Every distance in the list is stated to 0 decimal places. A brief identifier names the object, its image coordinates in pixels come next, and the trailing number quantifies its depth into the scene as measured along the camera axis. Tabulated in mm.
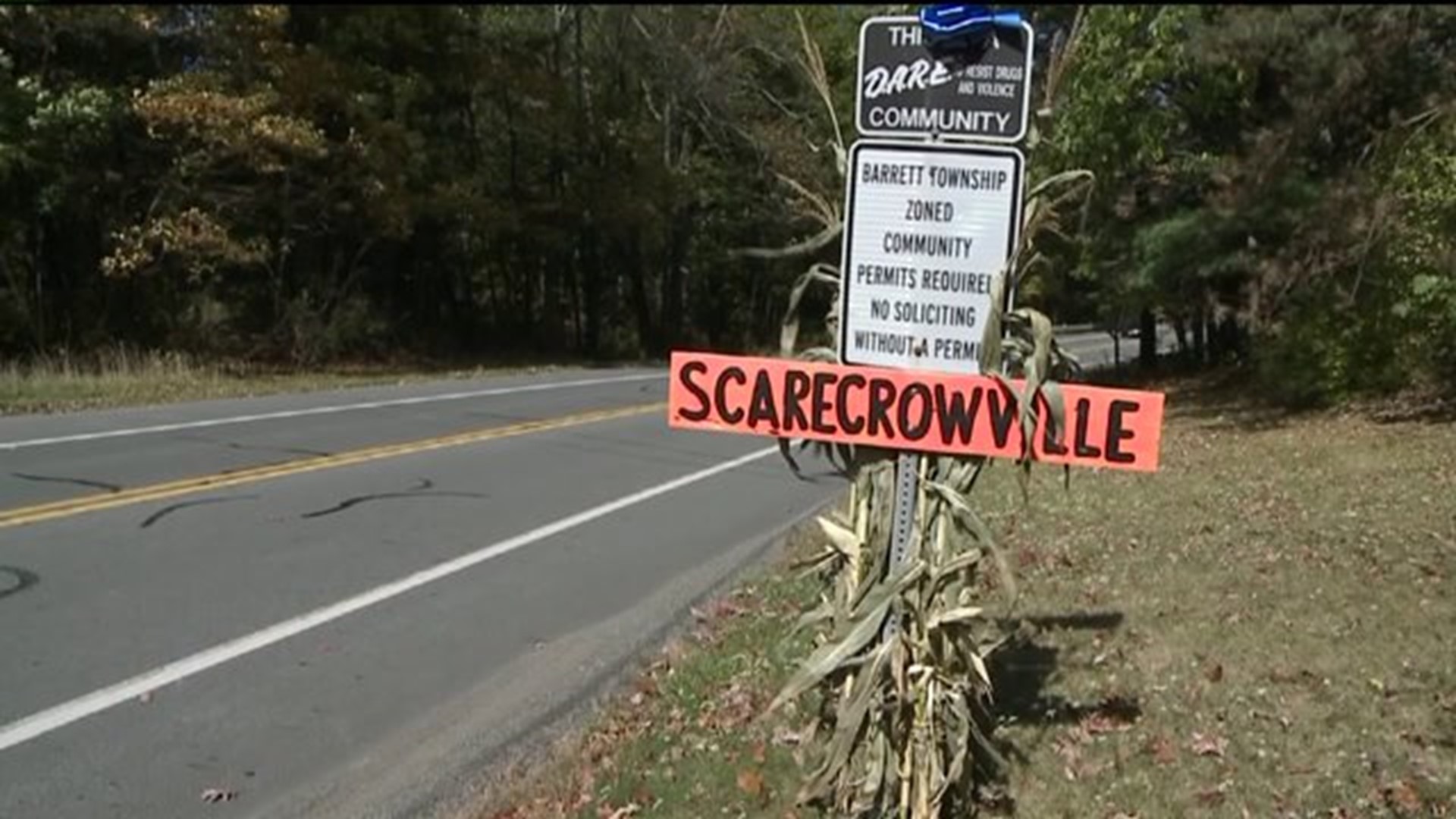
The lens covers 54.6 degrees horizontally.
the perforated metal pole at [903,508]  4113
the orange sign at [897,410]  3916
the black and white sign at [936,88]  4066
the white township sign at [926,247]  4055
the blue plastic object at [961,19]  4004
